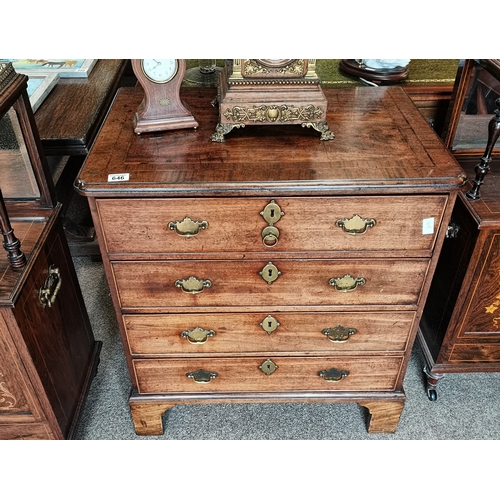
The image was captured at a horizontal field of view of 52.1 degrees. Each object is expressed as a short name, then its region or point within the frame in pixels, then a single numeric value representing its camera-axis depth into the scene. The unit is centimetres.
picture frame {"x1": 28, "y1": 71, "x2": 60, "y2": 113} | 219
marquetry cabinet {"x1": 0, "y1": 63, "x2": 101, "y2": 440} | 138
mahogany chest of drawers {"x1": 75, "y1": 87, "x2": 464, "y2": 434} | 129
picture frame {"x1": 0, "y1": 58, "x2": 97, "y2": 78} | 242
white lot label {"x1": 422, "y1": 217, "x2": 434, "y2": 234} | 134
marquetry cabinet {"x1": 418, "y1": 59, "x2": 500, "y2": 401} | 159
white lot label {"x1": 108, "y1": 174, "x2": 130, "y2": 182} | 126
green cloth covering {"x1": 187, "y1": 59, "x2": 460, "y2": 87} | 225
